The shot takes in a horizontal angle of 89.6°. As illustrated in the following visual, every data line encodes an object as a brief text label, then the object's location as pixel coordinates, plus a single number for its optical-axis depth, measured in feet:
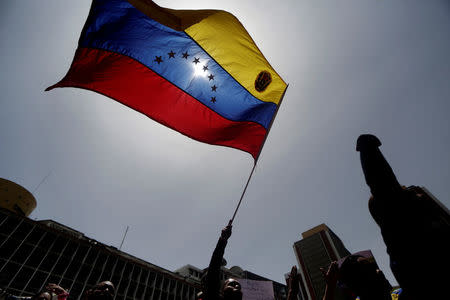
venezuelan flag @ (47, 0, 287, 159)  12.82
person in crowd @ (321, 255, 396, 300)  5.69
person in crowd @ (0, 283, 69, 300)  11.99
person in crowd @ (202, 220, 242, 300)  7.79
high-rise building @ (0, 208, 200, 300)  103.40
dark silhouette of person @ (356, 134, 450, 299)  3.25
